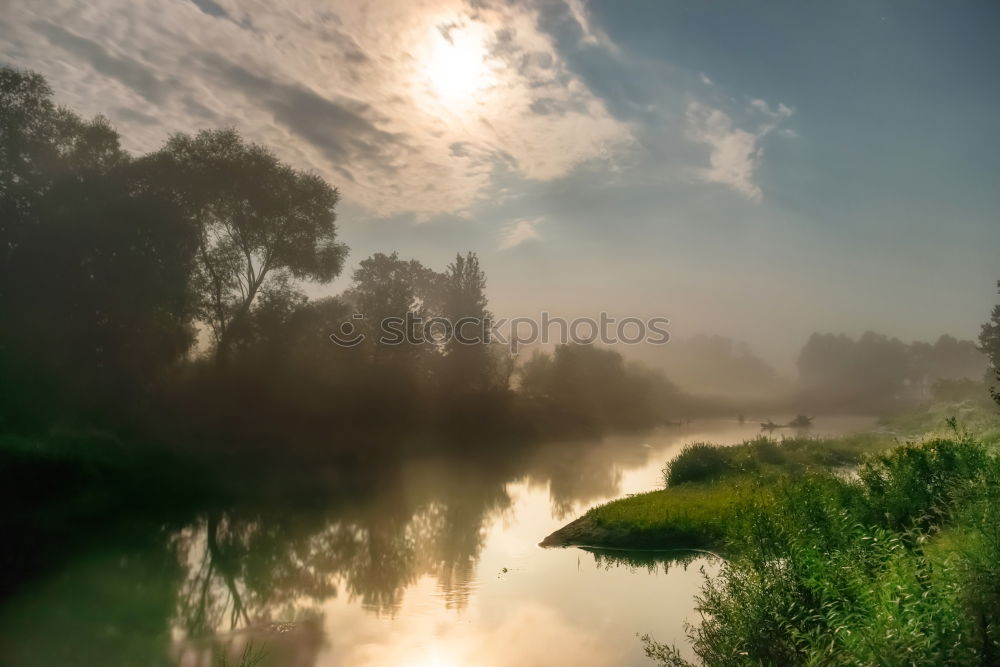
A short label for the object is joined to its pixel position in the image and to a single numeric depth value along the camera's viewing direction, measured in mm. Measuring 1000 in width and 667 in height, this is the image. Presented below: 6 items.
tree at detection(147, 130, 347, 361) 42906
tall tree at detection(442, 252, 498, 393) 61062
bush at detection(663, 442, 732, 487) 33281
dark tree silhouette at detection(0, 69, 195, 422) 31766
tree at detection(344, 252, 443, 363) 52812
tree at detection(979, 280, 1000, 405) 66750
